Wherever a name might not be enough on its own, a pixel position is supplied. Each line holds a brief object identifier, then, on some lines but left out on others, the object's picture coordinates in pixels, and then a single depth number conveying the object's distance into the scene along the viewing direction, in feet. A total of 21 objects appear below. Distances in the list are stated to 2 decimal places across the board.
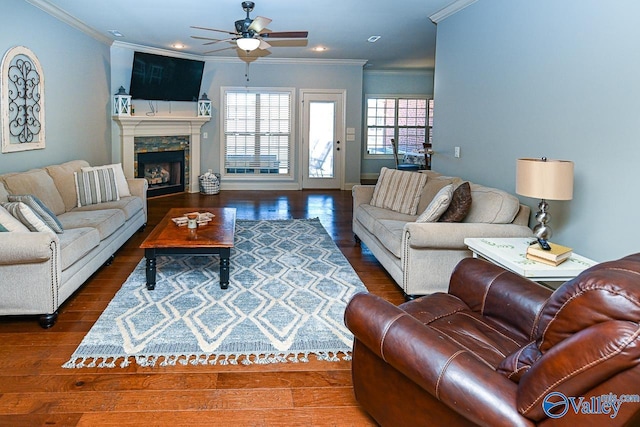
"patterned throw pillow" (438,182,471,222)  12.98
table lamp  10.02
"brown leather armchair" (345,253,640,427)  4.24
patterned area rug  9.96
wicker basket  31.91
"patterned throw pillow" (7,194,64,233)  12.34
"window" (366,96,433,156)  39.32
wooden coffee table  13.25
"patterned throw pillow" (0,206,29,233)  11.02
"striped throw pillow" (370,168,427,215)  17.30
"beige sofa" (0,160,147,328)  10.59
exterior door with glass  33.99
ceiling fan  17.68
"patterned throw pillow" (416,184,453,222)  12.84
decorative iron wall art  16.30
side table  9.71
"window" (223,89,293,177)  33.58
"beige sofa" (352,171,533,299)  12.31
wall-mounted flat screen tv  28.55
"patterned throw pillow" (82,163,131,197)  19.90
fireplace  30.30
